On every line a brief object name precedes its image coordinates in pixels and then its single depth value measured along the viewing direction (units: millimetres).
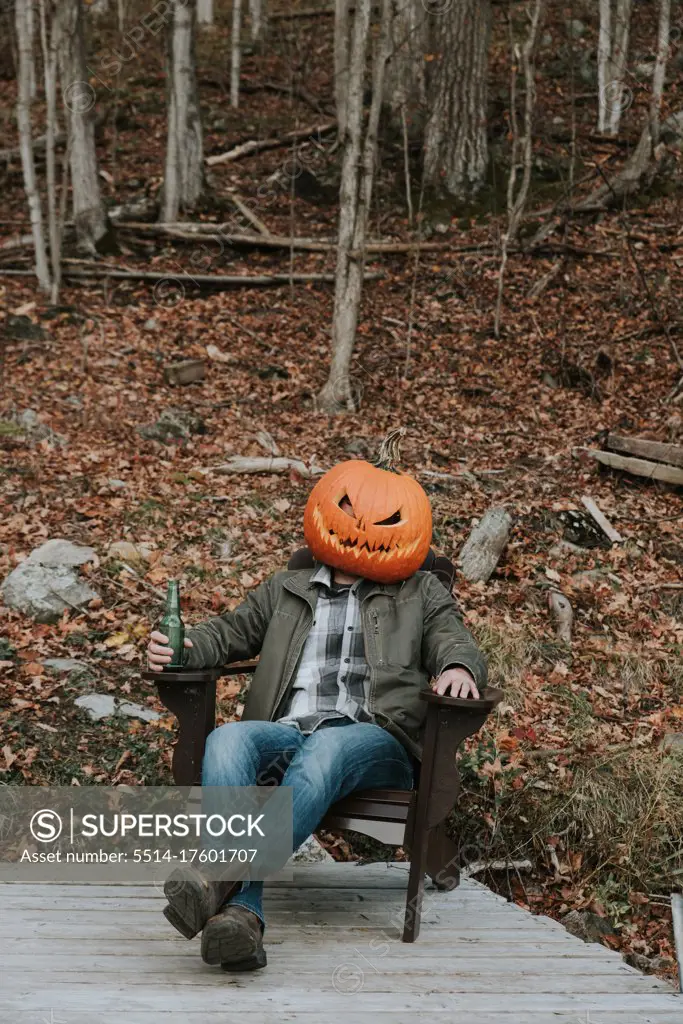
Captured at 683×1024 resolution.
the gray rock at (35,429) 8969
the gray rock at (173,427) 9383
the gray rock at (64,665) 5633
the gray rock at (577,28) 20252
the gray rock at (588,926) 4441
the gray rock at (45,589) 6141
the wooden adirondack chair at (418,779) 3473
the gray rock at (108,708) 5367
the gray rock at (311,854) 4738
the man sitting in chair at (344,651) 3441
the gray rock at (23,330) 11289
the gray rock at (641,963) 4242
